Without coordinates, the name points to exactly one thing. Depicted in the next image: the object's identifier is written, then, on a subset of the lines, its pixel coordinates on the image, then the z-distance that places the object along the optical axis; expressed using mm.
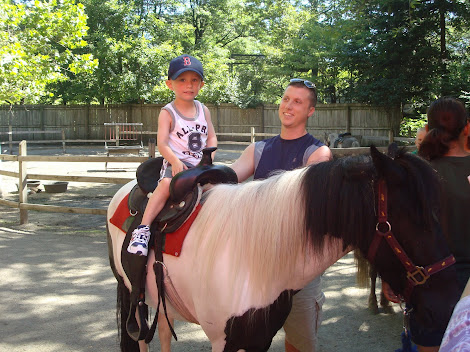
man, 2355
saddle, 2121
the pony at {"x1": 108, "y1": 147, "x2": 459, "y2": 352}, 1614
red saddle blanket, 2082
